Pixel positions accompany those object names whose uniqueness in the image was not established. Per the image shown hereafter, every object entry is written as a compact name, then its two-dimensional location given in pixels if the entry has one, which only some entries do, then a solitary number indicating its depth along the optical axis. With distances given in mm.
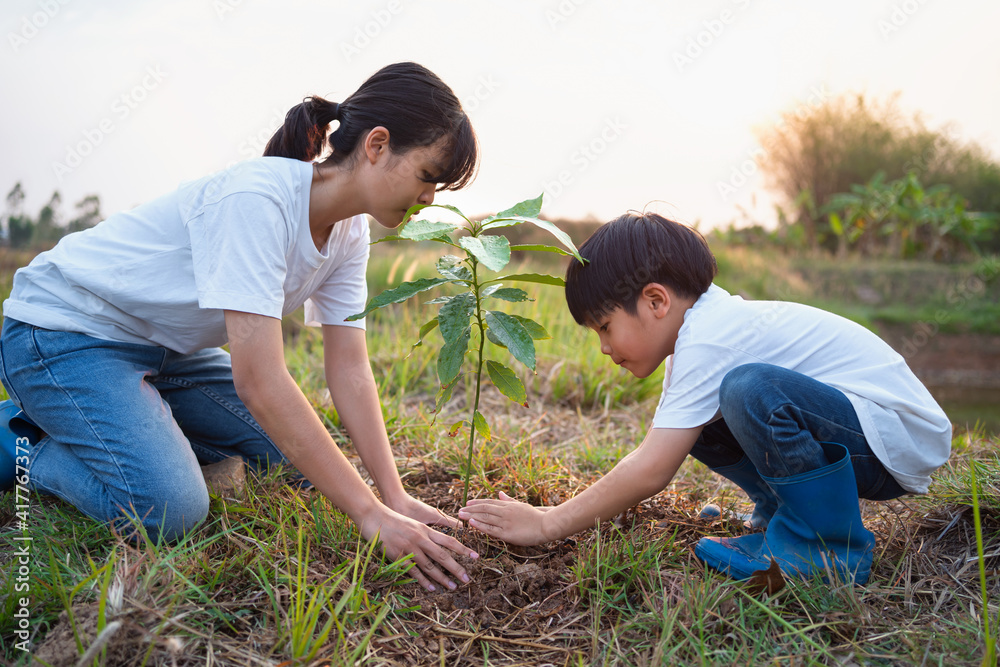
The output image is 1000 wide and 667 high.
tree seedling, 1110
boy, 1211
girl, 1260
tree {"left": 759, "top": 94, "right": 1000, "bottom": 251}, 11266
